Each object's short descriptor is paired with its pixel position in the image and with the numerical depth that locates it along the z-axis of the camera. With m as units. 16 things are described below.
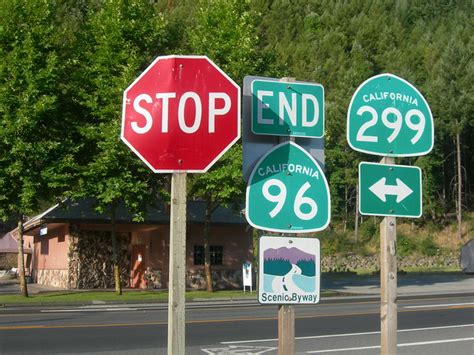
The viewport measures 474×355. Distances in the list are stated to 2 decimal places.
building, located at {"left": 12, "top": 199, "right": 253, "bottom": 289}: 35.19
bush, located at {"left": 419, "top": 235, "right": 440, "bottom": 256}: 65.81
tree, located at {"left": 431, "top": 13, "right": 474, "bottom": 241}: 66.69
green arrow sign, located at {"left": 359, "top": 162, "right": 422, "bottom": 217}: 5.19
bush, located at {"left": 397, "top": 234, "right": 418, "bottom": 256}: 66.75
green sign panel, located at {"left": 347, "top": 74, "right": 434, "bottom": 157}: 5.29
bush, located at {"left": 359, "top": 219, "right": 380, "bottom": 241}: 73.56
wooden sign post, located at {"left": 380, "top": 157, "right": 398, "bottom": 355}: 5.28
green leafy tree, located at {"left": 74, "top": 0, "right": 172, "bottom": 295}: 29.31
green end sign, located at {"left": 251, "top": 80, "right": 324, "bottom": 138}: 4.61
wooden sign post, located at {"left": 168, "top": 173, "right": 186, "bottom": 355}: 4.46
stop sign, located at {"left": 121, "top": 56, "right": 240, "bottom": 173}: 4.53
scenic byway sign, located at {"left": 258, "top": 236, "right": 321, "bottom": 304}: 4.45
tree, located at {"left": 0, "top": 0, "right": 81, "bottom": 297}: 27.64
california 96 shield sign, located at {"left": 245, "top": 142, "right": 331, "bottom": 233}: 4.45
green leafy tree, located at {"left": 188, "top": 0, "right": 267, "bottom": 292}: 30.20
